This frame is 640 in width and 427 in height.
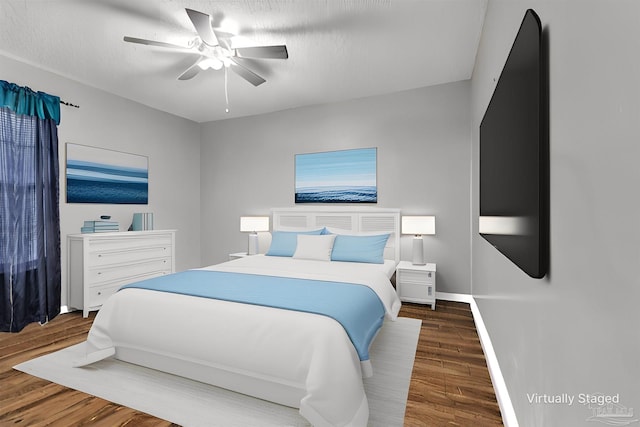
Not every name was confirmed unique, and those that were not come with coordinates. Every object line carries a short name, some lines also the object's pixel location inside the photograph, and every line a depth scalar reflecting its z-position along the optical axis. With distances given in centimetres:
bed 167
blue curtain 309
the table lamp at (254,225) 479
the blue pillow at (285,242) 398
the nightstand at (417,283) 364
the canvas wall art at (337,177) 434
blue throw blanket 193
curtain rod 362
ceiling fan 233
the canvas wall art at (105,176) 378
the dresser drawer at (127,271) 358
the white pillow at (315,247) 369
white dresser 351
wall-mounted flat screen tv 101
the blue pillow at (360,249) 357
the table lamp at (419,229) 378
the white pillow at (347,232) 393
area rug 175
